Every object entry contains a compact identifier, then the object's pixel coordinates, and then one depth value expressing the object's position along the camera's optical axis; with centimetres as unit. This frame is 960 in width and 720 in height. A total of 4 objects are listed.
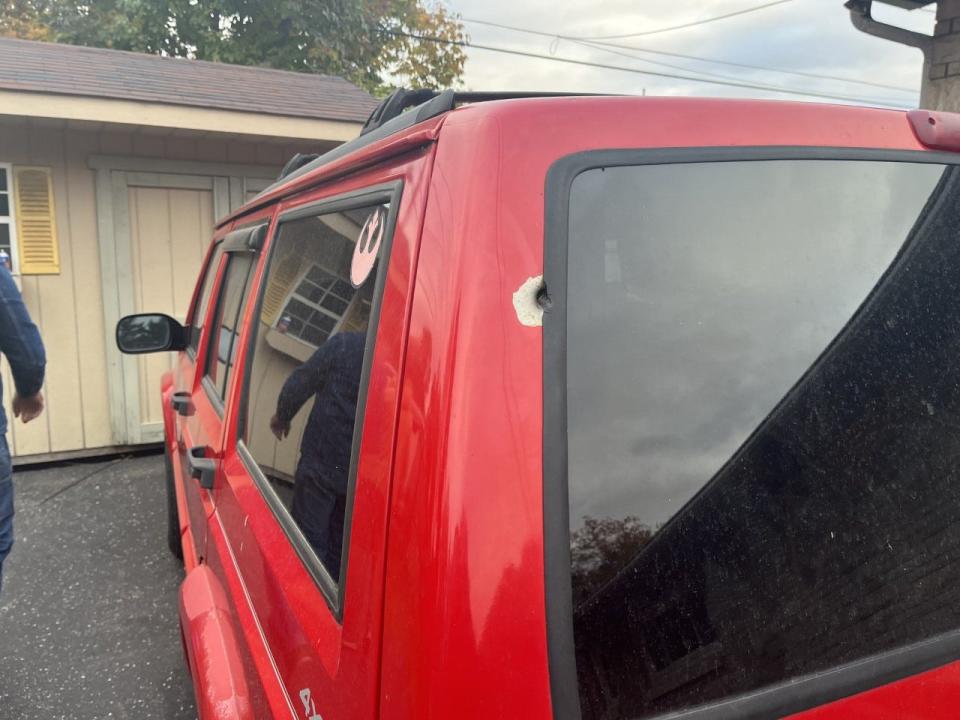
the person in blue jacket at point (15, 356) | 270
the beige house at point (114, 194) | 549
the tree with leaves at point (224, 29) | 1387
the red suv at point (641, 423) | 77
